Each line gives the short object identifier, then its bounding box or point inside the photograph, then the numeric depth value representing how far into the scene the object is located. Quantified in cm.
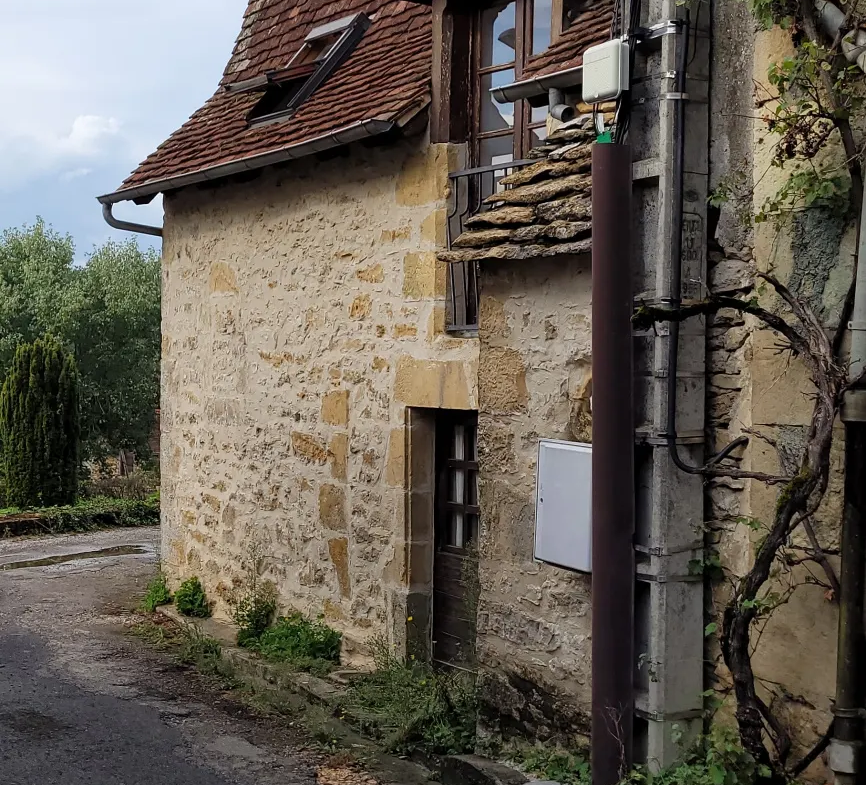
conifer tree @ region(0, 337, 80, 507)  1669
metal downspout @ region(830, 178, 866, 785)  377
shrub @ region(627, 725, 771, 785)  414
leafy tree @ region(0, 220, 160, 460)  2152
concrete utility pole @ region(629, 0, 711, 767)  441
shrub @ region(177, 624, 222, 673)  794
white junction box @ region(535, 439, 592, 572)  469
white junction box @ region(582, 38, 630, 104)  447
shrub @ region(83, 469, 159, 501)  1755
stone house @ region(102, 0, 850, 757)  448
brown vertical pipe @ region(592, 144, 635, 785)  442
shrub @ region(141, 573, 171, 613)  994
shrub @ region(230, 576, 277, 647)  829
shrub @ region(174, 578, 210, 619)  932
